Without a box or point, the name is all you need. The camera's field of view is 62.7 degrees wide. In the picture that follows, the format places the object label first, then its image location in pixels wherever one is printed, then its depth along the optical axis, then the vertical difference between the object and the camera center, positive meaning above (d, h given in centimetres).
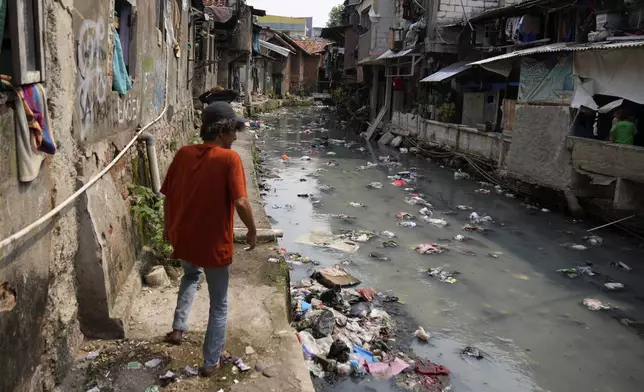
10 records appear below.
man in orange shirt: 286 -58
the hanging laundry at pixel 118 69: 427 +22
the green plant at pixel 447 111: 1630 -14
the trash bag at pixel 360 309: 534 -210
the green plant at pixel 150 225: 454 -110
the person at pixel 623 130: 858 -29
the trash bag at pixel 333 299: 545 -203
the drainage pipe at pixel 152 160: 536 -63
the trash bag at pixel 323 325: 464 -196
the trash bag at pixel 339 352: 436 -203
